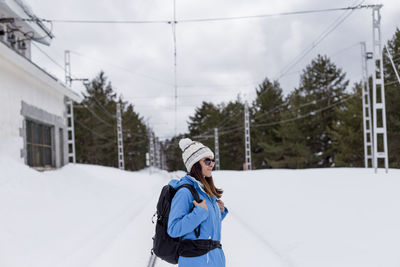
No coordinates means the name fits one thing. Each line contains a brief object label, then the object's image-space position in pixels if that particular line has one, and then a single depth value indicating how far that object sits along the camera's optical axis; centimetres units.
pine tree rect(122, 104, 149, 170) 6130
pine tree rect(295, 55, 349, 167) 3931
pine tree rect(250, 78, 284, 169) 4695
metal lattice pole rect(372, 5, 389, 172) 1200
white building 1104
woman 241
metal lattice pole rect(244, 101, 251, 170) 3378
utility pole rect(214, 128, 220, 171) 4098
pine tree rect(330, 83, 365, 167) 3378
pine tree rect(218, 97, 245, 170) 5691
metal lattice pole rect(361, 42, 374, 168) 2176
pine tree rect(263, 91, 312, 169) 3981
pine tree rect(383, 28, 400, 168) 2767
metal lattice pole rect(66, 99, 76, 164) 4581
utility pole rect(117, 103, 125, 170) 3616
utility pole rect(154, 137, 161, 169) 8569
